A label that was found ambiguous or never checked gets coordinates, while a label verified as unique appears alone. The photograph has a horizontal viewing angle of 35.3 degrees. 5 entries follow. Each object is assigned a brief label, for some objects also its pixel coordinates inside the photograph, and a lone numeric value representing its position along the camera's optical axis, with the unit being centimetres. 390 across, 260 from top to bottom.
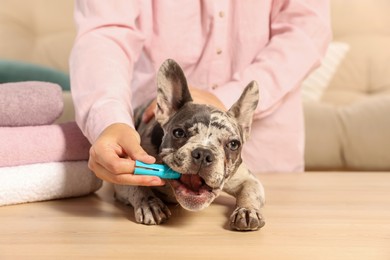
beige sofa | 288
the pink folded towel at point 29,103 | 114
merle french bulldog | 93
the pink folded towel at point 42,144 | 111
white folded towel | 110
